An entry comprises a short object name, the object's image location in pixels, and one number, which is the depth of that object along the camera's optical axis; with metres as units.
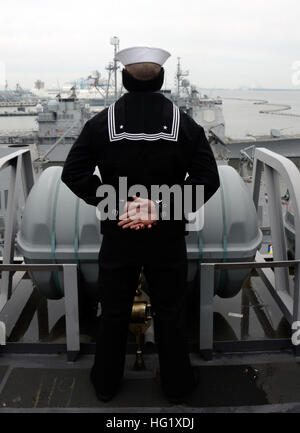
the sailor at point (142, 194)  2.22
